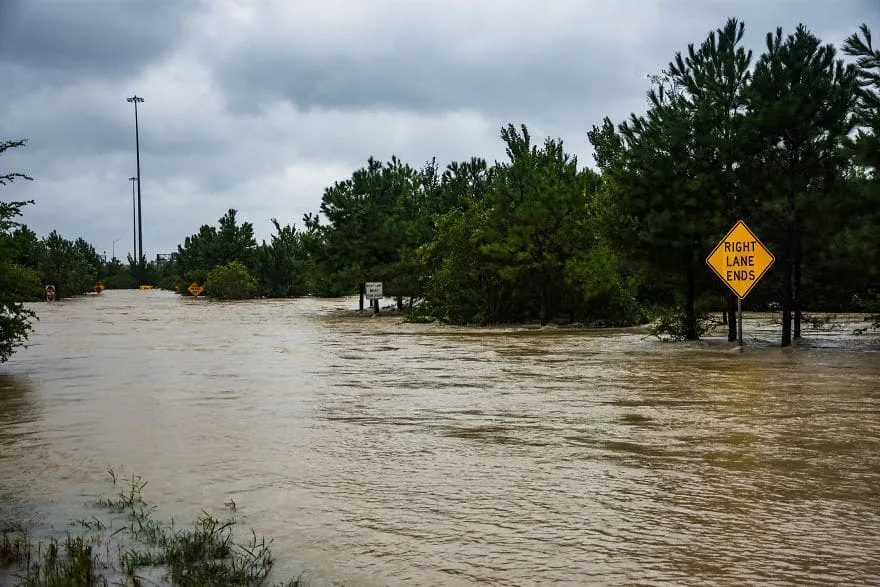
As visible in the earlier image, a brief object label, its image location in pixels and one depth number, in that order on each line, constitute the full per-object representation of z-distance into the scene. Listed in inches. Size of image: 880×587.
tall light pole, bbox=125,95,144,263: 5777.6
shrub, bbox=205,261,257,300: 3580.2
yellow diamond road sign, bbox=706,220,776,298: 910.4
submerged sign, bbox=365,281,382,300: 1815.9
